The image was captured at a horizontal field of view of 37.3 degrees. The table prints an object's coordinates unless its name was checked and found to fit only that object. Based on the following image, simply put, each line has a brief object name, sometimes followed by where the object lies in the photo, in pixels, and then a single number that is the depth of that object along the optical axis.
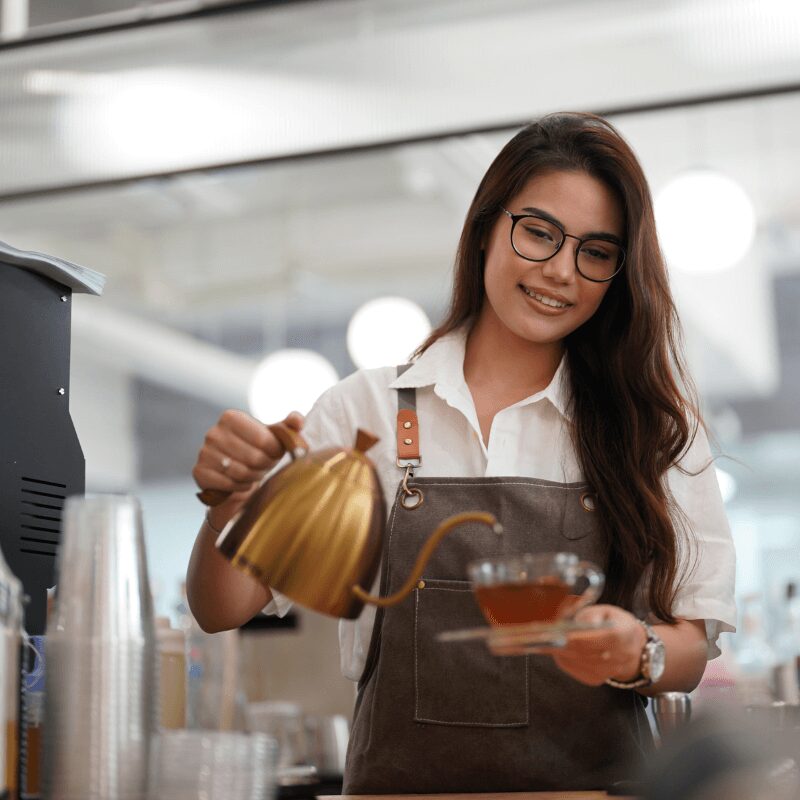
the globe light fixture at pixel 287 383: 5.98
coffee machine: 1.36
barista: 1.51
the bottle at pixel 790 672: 3.14
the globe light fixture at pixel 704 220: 4.31
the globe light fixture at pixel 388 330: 5.60
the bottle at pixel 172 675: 1.76
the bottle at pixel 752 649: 4.62
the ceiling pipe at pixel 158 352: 6.84
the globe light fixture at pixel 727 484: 7.08
